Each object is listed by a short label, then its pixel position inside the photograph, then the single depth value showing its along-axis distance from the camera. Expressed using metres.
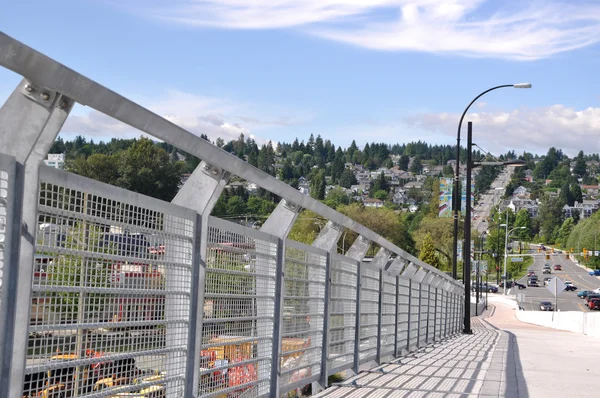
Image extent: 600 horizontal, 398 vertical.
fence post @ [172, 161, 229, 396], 4.98
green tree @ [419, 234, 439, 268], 101.81
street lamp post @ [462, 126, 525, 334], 30.81
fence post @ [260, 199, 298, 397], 6.66
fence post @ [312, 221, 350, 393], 8.34
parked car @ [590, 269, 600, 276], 146.38
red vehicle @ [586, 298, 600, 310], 76.75
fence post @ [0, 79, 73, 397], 3.13
